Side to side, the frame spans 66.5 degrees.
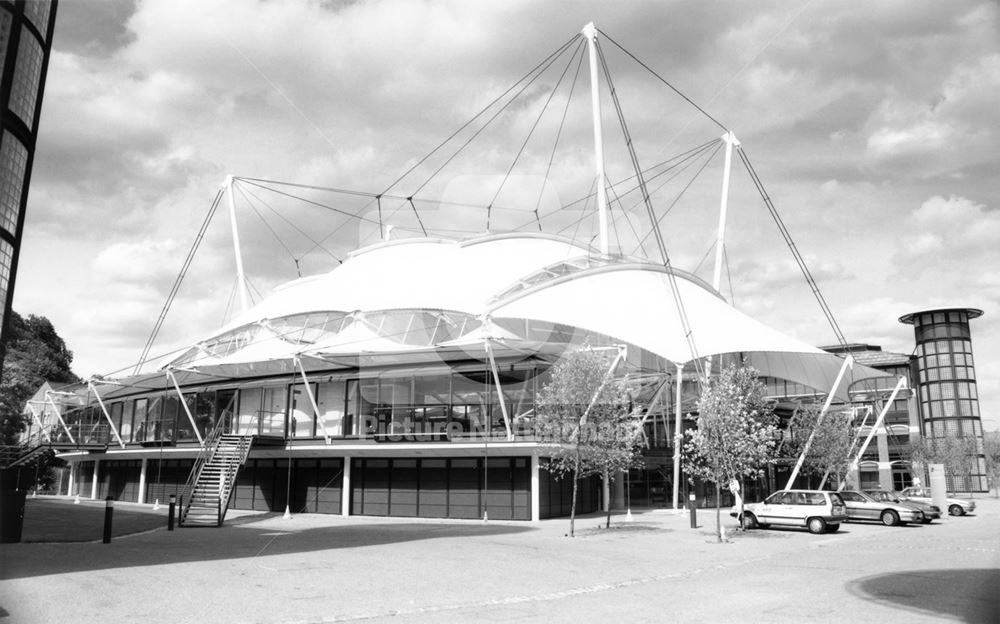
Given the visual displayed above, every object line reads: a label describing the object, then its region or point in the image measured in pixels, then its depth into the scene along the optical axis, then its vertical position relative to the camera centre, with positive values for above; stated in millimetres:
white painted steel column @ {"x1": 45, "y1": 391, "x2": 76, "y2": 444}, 44138 +2208
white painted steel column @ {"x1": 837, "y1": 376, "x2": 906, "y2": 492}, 39094 +2493
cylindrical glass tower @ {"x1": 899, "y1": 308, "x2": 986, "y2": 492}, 77312 +7469
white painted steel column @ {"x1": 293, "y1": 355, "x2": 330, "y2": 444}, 32312 +1887
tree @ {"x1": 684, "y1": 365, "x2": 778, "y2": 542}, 24453 +387
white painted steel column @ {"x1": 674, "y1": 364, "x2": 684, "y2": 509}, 30881 +808
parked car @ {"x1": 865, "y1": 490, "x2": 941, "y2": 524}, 31469 -2334
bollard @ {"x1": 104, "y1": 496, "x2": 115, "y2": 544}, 20891 -1944
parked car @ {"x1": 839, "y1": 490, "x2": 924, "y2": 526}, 29906 -2428
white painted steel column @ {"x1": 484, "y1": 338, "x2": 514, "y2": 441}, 28844 +1980
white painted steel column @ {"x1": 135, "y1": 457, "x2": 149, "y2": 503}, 41406 -2161
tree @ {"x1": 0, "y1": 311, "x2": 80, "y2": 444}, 50675 +7386
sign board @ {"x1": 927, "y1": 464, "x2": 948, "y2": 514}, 38594 -1921
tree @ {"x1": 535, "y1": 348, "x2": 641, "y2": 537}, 25141 +1031
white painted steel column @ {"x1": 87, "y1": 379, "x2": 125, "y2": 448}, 41062 +1850
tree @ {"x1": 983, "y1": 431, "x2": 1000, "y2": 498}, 73562 -1021
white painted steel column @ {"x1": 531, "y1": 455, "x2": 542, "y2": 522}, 29730 -1873
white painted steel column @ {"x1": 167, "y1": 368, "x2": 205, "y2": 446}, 36019 +1880
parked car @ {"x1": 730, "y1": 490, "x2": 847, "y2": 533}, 26047 -2160
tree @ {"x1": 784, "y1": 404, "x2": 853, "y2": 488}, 40656 +399
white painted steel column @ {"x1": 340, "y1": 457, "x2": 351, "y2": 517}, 32844 -2018
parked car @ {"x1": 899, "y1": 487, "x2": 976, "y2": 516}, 38312 -2841
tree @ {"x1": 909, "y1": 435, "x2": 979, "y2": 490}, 61656 -392
